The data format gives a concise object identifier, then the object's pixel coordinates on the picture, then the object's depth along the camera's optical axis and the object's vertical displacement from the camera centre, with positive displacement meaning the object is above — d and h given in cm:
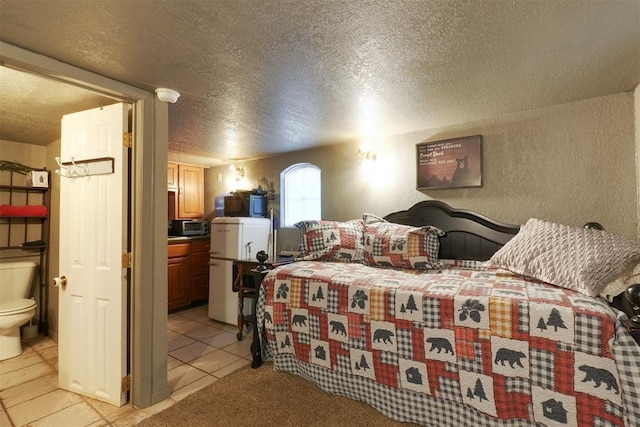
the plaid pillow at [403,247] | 235 -24
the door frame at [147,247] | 189 -18
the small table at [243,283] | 299 -69
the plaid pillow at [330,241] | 271 -22
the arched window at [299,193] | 392 +34
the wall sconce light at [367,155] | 325 +68
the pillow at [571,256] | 160 -24
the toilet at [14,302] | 257 -77
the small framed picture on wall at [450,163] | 269 +51
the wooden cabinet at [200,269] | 415 -73
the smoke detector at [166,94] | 197 +84
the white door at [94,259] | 190 -27
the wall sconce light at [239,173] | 440 +67
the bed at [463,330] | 130 -61
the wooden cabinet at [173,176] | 446 +64
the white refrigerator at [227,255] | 345 -44
